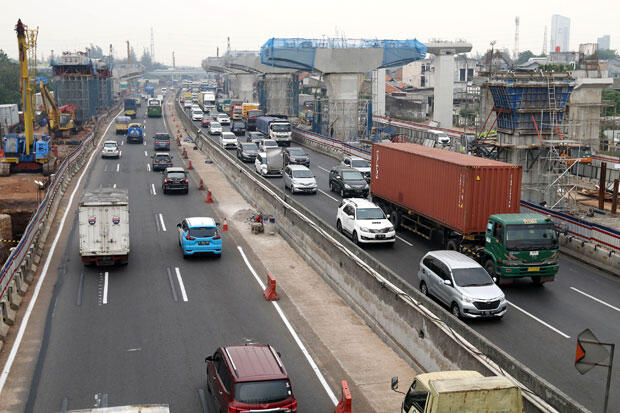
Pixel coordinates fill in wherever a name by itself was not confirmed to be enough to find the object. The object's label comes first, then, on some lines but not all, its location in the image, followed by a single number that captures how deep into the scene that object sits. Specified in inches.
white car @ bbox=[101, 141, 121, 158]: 2480.3
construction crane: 2263.8
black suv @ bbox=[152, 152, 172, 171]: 2159.2
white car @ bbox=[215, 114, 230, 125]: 3614.7
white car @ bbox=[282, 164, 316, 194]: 1672.7
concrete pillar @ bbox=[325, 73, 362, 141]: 2778.1
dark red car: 534.6
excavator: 3315.2
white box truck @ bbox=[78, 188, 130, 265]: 1035.9
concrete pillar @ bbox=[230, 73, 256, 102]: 5369.1
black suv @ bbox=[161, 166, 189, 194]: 1731.4
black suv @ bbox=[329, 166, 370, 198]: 1611.7
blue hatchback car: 1129.4
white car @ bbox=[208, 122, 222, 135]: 3267.7
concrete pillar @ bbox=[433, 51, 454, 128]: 3543.3
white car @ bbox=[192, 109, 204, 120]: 4082.2
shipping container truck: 935.0
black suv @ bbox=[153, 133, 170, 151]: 2546.8
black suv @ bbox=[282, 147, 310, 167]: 2062.0
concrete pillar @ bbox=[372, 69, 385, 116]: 4746.6
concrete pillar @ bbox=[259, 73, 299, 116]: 4190.5
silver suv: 804.0
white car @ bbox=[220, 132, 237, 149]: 2694.4
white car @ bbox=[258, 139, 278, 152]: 2220.7
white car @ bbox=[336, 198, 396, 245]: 1157.1
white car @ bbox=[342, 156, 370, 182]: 1840.6
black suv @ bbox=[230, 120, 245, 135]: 3238.2
